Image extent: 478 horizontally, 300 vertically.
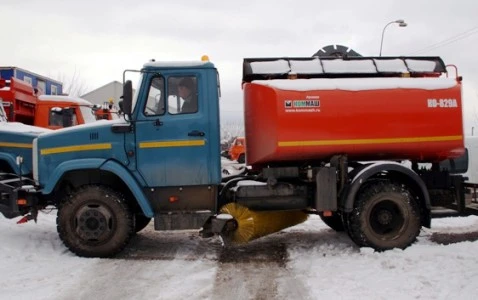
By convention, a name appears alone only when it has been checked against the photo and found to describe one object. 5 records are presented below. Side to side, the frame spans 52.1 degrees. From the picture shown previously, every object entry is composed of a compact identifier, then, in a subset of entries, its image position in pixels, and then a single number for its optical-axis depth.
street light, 18.89
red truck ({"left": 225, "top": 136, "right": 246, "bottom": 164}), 26.83
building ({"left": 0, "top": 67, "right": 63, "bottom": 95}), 12.02
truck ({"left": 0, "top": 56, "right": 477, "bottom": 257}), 6.95
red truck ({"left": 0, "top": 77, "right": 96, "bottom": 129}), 10.73
